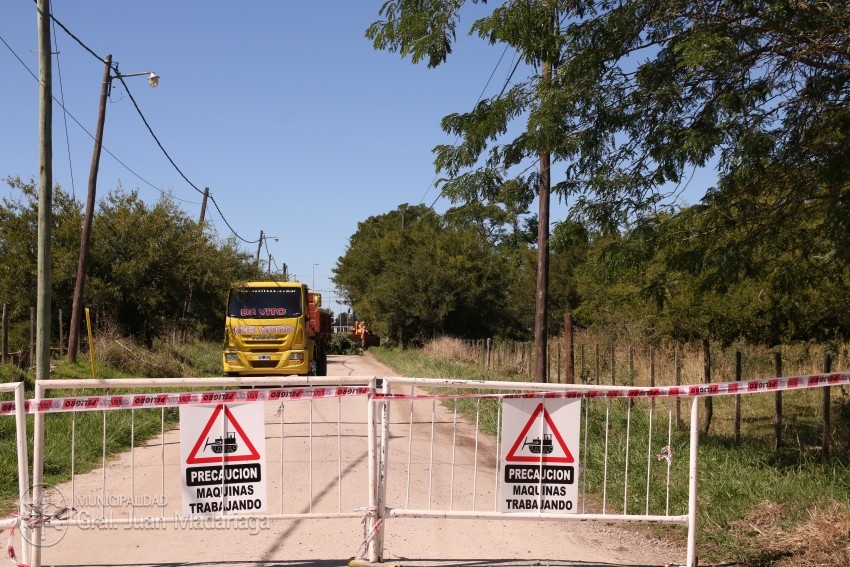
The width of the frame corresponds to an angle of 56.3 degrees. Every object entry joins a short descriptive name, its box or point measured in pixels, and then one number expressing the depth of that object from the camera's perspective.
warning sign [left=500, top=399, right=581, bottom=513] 6.01
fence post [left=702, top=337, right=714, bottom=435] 11.31
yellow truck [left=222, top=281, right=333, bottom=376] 20.27
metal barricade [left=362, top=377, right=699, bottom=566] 5.93
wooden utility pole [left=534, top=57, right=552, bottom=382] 14.30
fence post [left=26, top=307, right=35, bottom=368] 20.41
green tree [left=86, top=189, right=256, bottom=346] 22.58
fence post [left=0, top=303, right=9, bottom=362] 18.75
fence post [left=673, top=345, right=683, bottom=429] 12.07
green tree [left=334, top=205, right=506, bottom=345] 46.75
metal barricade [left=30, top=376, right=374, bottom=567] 5.73
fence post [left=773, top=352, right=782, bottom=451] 9.55
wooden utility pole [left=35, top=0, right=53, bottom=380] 11.23
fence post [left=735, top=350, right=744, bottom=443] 10.26
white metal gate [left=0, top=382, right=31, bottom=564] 5.46
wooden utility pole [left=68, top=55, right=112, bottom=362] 19.41
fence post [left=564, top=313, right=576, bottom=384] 15.80
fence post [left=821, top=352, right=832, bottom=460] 8.62
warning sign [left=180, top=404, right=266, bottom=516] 5.75
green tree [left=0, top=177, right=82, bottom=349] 22.41
